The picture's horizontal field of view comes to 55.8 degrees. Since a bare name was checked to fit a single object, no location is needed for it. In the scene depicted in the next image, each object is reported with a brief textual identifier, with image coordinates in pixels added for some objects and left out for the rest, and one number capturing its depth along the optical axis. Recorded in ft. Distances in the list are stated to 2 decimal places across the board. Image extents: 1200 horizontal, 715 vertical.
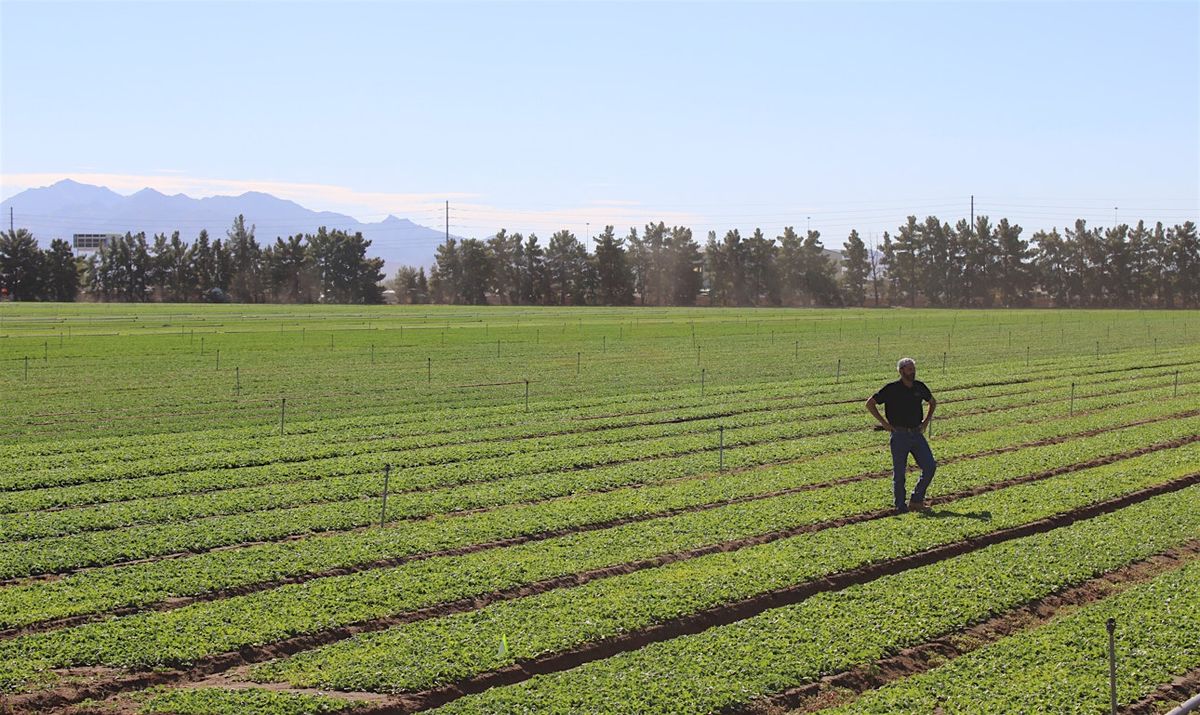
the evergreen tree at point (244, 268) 538.47
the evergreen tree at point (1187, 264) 517.96
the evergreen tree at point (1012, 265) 539.29
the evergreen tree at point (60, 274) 493.36
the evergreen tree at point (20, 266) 485.15
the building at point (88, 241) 599.98
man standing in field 53.88
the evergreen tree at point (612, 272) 545.85
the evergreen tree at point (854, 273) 550.77
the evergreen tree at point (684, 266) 560.20
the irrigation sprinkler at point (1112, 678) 28.50
